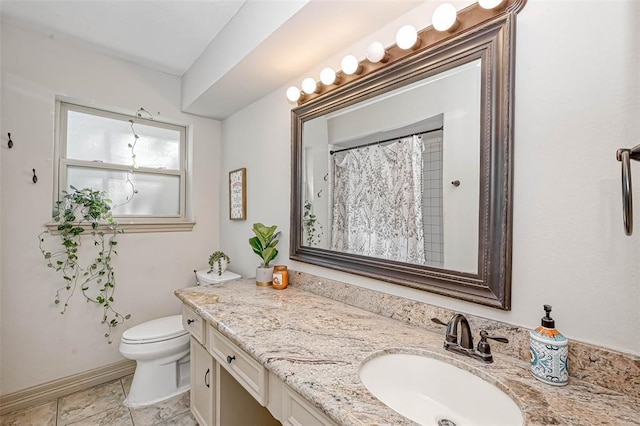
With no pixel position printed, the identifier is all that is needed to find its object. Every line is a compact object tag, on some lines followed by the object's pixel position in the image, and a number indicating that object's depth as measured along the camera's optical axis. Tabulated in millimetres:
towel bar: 641
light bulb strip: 949
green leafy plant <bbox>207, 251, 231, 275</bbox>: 2328
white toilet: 1841
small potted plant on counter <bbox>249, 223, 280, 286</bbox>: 1891
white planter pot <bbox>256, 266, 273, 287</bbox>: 1817
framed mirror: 943
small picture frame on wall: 2311
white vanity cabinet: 879
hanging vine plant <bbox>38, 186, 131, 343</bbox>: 1938
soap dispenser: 746
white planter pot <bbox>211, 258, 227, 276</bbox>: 2332
